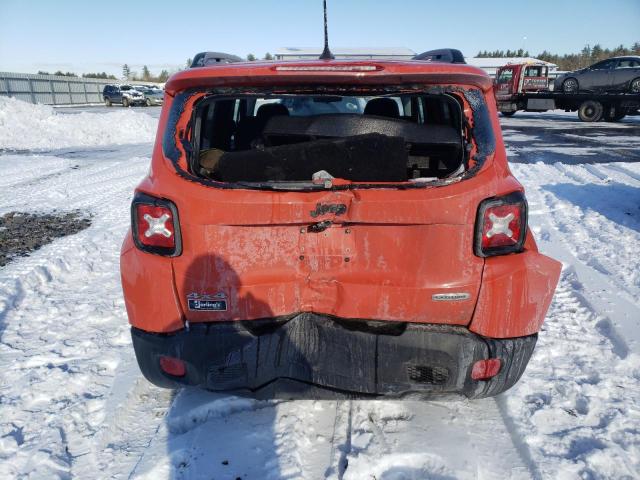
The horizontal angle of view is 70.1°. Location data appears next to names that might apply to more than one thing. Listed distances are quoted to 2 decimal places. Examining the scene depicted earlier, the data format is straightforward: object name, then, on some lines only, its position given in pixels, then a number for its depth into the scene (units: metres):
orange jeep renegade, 1.99
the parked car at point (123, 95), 36.47
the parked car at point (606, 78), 19.44
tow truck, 20.01
